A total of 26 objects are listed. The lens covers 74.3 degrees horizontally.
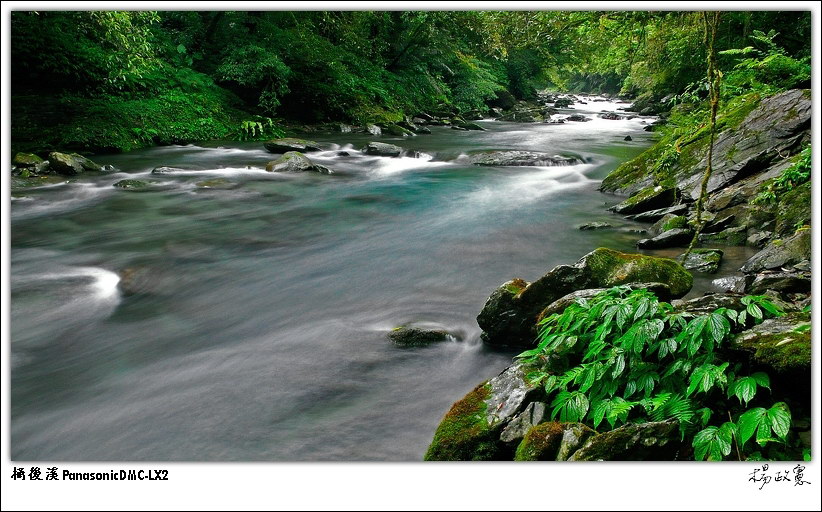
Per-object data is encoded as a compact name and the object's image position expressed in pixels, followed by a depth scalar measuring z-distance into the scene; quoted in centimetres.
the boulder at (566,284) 364
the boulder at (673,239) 577
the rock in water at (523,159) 1202
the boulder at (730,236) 564
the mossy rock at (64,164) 1007
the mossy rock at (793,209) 509
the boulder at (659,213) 659
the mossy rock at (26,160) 1003
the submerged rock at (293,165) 1104
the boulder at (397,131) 1711
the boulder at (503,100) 2831
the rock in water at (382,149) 1336
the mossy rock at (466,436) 254
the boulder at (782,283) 358
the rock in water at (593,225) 693
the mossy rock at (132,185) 945
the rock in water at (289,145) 1311
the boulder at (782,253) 435
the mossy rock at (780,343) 220
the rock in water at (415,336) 402
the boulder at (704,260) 502
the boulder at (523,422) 250
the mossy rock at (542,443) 226
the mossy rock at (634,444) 212
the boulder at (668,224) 623
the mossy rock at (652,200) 716
